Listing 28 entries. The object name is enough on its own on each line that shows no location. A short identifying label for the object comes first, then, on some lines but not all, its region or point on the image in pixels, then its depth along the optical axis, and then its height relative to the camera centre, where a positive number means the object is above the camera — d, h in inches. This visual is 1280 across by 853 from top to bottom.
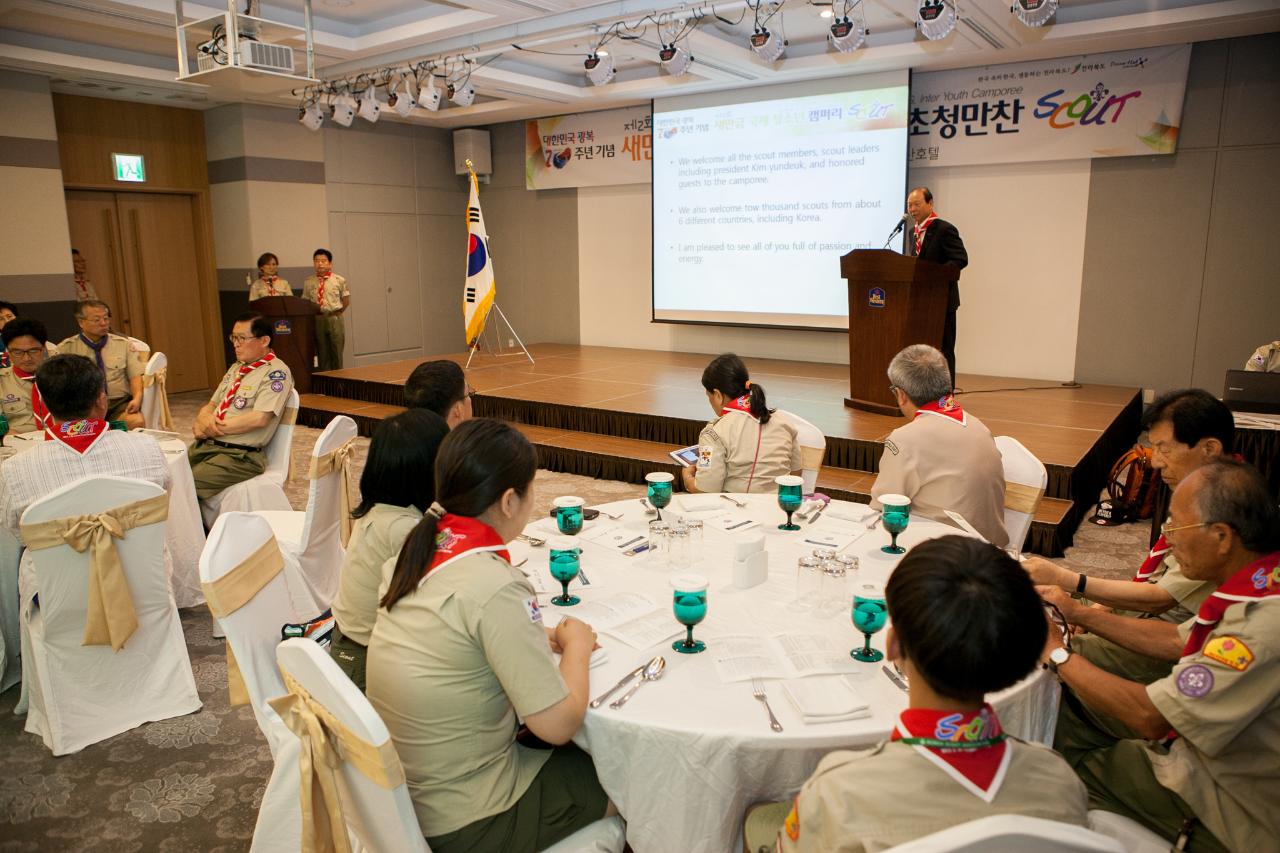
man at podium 208.4 +9.1
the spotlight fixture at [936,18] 180.2 +56.1
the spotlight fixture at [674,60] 219.4 +57.9
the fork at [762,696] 55.7 -29.4
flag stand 360.8 -30.3
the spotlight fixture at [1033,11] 179.8 +57.5
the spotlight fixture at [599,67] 238.1 +60.1
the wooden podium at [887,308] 204.2 -7.2
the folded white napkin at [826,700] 56.5 -29.2
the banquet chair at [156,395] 183.2 -26.1
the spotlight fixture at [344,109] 280.5 +56.8
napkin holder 76.7 -26.1
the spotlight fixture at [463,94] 264.1 +58.1
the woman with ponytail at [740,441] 117.0 -22.7
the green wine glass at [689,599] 63.2 -24.2
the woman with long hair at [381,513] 76.1 -21.9
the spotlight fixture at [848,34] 196.1 +57.5
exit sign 314.3 +41.7
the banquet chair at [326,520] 114.6 -34.5
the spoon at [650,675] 59.1 -29.3
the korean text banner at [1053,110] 240.8 +51.7
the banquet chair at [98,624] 97.2 -42.5
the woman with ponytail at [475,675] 55.9 -26.8
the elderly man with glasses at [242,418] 147.1 -24.6
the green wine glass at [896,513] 83.2 -23.1
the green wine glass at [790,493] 90.7 -23.2
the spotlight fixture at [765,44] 211.8 +59.1
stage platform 186.5 -36.5
